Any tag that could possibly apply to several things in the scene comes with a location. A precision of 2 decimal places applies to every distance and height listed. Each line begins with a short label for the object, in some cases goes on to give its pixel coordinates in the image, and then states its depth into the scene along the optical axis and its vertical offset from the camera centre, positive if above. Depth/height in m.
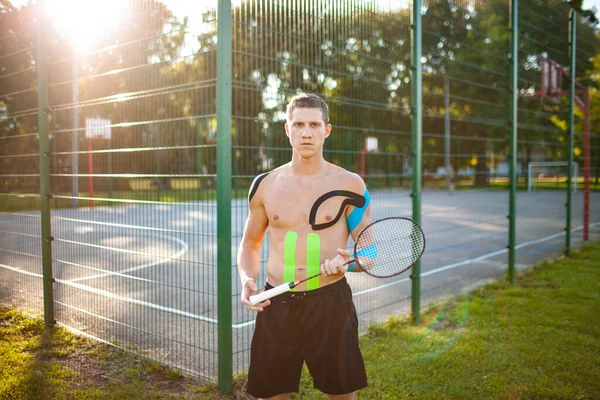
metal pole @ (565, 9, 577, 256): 10.03 +1.39
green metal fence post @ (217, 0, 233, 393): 3.89 -0.04
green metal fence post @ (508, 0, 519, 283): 7.82 +0.69
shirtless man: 2.78 -0.59
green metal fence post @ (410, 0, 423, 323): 5.86 +0.80
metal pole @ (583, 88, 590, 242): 12.25 -0.04
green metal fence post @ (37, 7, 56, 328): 5.67 +0.12
